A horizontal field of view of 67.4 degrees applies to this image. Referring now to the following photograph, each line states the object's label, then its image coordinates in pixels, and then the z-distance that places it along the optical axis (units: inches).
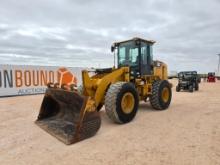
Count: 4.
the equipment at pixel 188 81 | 480.7
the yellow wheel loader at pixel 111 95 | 137.0
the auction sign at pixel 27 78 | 379.1
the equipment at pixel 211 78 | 987.2
